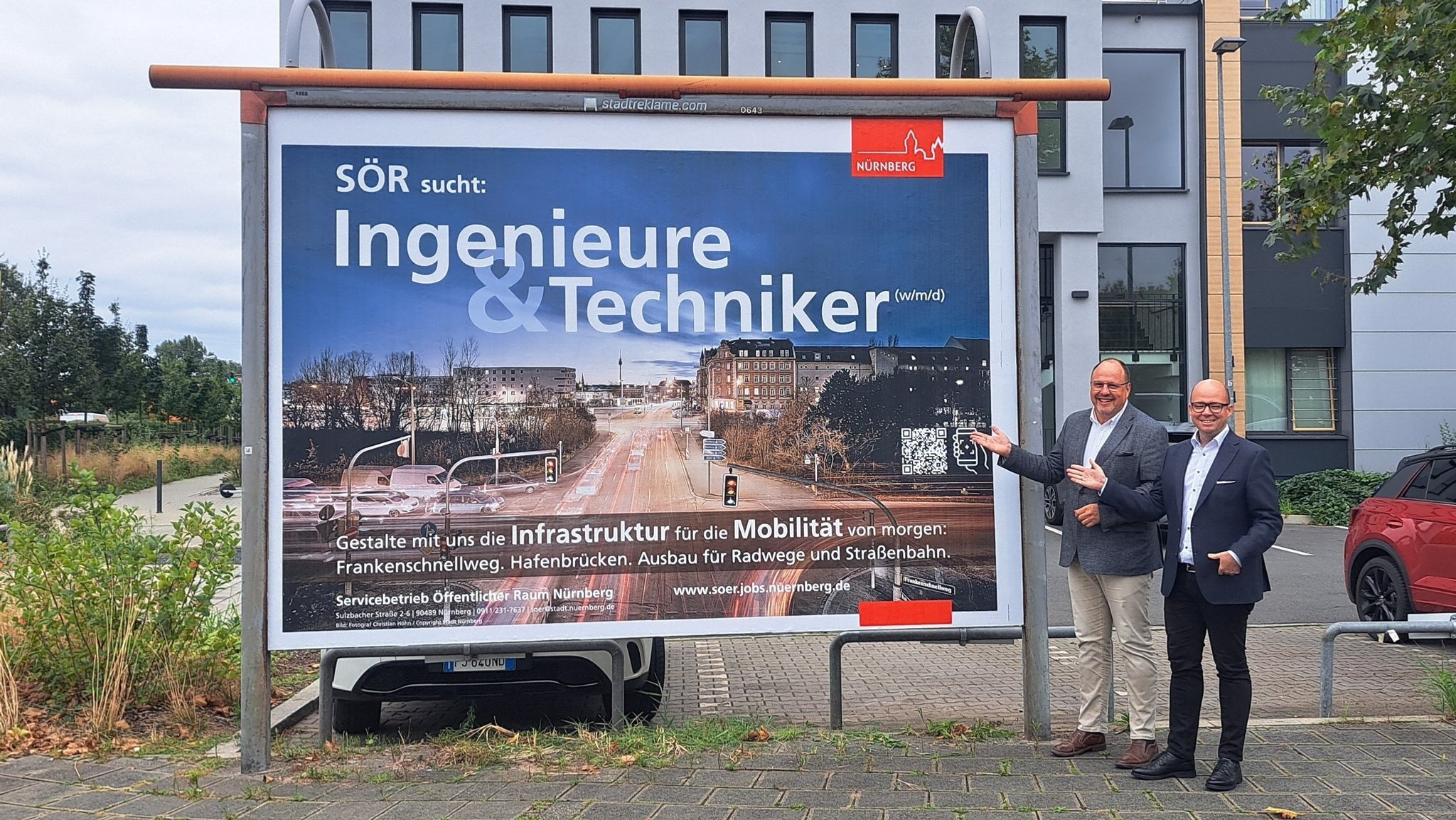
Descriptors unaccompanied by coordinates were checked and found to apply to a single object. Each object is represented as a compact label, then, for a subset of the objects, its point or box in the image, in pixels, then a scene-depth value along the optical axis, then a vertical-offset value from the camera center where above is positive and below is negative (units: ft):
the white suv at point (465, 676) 19.19 -4.59
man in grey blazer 16.99 -2.17
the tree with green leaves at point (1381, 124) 24.79 +6.79
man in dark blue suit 15.89 -2.07
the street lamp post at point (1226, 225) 65.98 +12.15
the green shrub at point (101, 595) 20.16 -3.32
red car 27.81 -3.59
